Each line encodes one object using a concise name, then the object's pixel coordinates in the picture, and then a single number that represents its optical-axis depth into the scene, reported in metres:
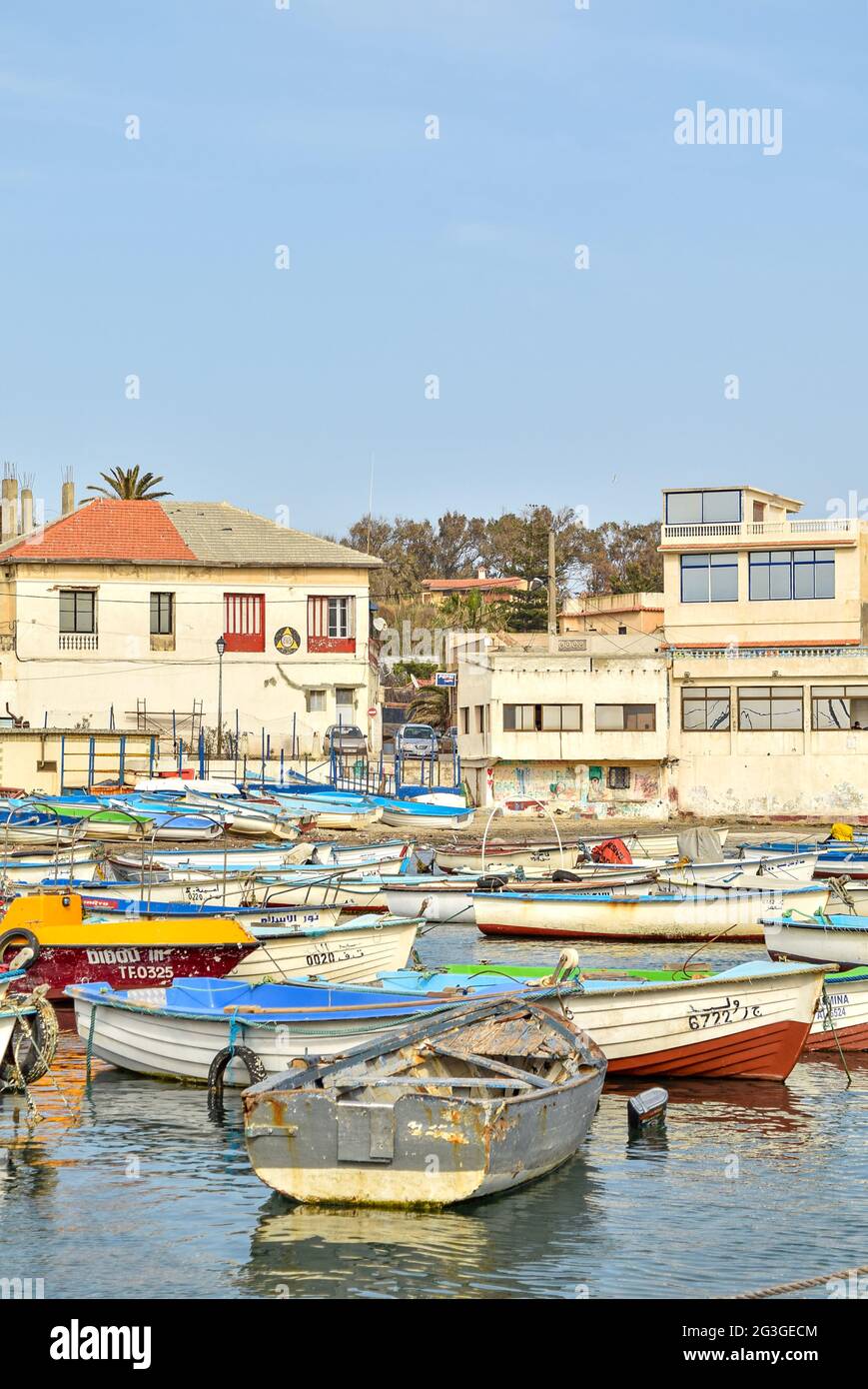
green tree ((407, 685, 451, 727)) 82.38
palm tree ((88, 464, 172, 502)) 81.12
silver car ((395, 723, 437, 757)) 67.31
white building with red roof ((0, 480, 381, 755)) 66.81
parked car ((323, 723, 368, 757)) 66.12
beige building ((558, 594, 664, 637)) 77.88
